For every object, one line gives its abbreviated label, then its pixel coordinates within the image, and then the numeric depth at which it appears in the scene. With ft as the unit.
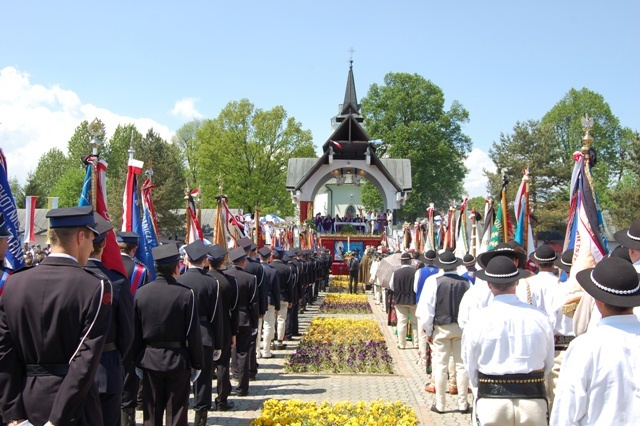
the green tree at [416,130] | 198.29
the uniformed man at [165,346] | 20.45
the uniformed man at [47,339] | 13.19
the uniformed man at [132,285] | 24.53
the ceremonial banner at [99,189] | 26.00
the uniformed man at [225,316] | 28.25
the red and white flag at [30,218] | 44.91
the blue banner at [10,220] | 23.30
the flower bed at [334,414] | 23.04
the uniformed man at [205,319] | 24.79
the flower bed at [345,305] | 73.87
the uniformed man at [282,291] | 46.52
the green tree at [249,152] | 196.85
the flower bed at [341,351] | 39.14
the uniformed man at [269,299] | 42.98
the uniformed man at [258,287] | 35.58
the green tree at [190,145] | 230.25
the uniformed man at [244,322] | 32.01
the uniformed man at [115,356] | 15.99
